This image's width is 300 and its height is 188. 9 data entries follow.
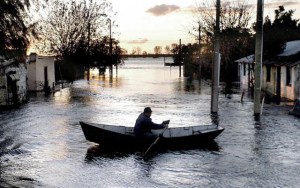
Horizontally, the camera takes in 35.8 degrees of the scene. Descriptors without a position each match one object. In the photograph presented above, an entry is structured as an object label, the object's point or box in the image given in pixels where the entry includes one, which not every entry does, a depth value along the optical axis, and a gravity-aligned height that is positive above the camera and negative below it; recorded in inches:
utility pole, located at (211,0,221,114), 1003.3 +10.3
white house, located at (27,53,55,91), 1635.1 -10.5
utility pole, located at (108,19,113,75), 2944.9 +139.1
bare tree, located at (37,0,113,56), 2487.7 +225.9
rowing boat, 650.2 -94.0
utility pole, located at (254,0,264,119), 973.8 +37.2
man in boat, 641.0 -77.5
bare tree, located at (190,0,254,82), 2148.1 +171.6
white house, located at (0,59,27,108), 1213.1 -43.6
